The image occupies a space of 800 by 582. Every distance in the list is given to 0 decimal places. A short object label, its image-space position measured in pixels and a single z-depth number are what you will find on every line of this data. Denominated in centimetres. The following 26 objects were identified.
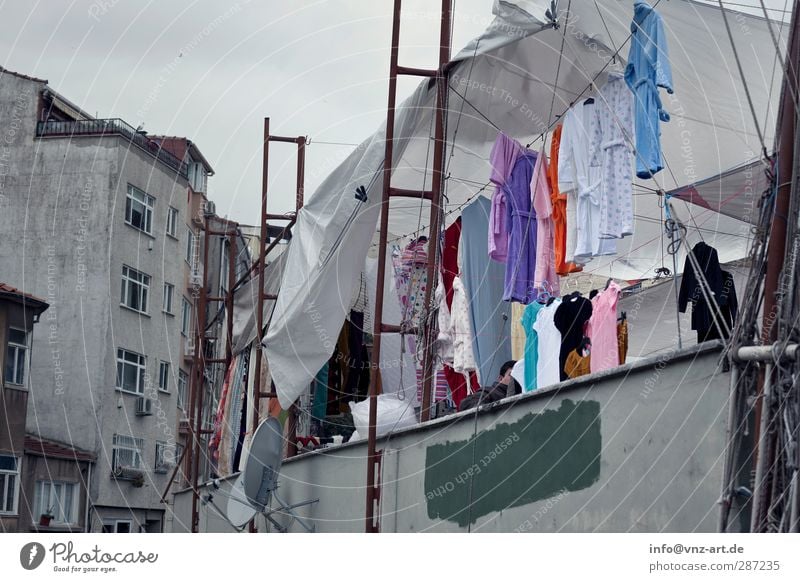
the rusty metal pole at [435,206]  995
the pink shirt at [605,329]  841
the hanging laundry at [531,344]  890
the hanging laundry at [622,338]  882
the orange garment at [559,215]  886
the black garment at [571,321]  853
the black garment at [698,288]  801
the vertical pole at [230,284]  1709
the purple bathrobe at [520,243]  931
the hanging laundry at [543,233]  907
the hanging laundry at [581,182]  837
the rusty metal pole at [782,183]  563
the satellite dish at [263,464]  1067
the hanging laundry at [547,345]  870
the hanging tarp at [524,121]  952
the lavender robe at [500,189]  945
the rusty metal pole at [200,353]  1655
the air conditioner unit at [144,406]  2353
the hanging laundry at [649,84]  775
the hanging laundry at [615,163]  820
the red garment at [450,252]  1120
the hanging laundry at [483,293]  1002
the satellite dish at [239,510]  1101
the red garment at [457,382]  1053
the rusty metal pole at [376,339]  923
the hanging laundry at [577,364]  853
